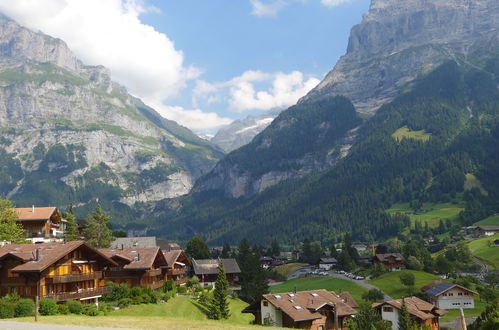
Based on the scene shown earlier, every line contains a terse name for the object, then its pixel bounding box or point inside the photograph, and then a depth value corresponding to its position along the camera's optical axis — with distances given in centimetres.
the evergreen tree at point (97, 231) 10550
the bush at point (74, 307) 5447
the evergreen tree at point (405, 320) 6762
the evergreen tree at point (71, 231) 10397
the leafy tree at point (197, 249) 14388
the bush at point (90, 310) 5510
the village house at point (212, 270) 11906
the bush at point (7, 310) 4709
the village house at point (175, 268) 9210
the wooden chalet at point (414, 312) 8181
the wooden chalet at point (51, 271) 5684
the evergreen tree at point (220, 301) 7175
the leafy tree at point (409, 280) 12525
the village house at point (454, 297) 11031
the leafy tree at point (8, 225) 8206
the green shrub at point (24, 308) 4853
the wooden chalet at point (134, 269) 7662
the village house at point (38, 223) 10406
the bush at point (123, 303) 6431
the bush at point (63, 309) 5281
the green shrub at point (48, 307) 5075
